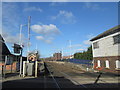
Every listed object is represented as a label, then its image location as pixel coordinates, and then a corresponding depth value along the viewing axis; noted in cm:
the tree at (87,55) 3843
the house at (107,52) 1479
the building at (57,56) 9301
